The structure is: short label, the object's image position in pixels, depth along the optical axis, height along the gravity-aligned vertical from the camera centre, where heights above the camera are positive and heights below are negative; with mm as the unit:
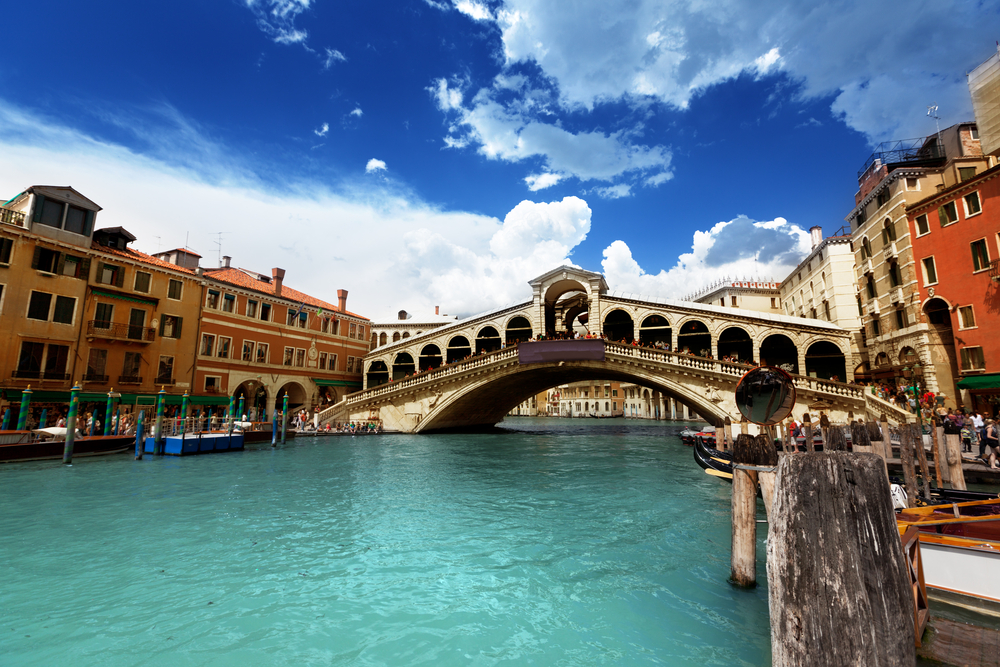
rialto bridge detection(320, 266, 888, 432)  21609 +3261
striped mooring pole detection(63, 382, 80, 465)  14693 -174
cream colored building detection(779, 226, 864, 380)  26844 +7920
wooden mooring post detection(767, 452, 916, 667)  1834 -633
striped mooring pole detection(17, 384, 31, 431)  15611 +360
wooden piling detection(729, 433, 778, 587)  5488 -1277
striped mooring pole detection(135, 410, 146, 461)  16484 -743
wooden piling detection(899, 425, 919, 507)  7253 -839
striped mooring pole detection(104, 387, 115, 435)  18312 +161
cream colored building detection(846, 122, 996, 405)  19156 +7476
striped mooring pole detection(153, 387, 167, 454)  17703 -387
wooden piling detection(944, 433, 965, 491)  9359 -883
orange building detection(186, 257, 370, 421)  26047 +4768
